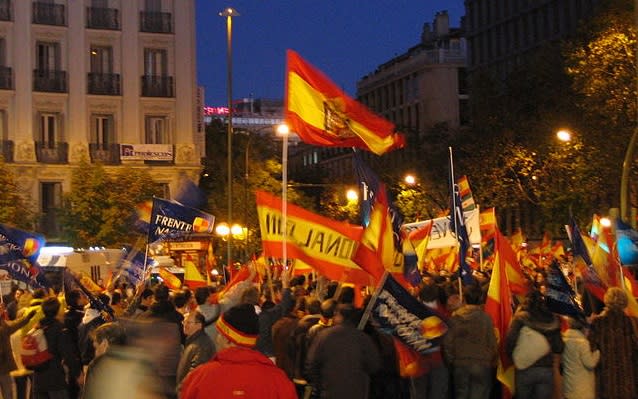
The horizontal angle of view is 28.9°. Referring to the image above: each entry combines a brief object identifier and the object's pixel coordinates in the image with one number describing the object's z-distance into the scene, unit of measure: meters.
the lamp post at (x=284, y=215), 13.41
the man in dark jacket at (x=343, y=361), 10.10
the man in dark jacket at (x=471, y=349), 11.90
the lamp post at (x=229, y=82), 37.78
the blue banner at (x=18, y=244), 20.23
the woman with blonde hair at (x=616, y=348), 11.28
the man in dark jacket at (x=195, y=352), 10.29
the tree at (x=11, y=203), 42.47
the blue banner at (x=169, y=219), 20.69
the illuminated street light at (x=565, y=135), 35.72
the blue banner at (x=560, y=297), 12.41
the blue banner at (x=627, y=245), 16.44
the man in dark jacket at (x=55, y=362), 12.21
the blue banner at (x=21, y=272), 19.47
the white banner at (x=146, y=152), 47.25
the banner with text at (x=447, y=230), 24.55
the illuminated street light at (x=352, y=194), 51.50
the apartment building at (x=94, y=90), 46.56
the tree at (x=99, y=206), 44.31
